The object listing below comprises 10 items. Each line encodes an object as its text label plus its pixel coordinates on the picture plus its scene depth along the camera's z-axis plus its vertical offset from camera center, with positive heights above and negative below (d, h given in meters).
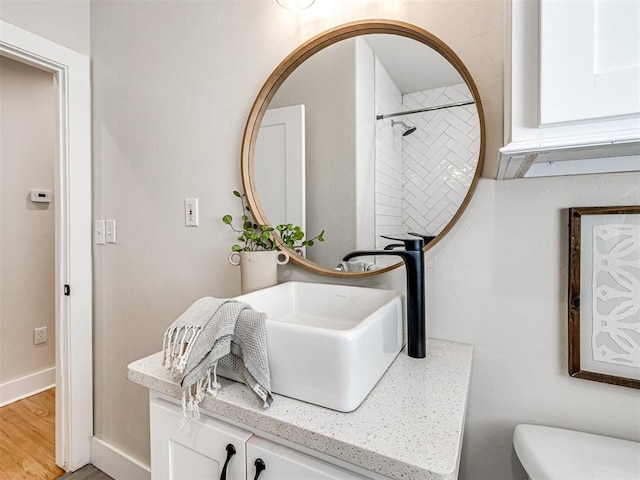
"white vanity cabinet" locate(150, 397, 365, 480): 0.59 -0.42
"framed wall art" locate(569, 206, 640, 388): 0.73 -0.14
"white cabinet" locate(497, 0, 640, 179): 0.49 +0.23
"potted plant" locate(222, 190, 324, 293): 1.05 -0.04
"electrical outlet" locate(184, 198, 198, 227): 1.36 +0.09
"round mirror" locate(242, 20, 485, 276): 0.92 +0.28
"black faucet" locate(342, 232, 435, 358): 0.81 -0.14
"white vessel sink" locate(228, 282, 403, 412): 0.60 -0.23
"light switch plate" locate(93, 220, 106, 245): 1.68 +0.01
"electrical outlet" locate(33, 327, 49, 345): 2.50 -0.74
